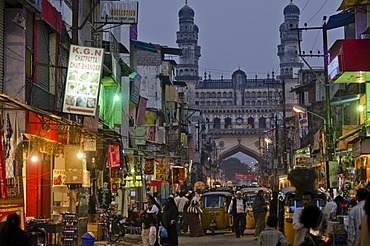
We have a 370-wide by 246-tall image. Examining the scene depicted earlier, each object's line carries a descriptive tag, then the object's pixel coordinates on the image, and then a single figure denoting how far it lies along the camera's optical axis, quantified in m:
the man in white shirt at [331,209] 15.81
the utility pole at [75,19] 18.64
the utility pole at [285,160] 57.50
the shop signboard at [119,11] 30.02
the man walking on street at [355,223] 11.70
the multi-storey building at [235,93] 137.00
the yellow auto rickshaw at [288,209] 18.97
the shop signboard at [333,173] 28.45
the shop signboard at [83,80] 18.92
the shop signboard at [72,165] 20.62
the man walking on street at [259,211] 24.64
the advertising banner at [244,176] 169.88
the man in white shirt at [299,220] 11.48
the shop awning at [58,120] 12.52
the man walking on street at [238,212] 26.41
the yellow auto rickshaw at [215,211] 29.31
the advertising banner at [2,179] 13.12
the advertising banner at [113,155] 26.84
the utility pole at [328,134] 28.48
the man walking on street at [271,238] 11.12
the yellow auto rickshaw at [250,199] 31.66
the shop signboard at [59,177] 21.11
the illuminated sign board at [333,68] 25.25
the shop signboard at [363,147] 24.66
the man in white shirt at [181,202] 28.91
